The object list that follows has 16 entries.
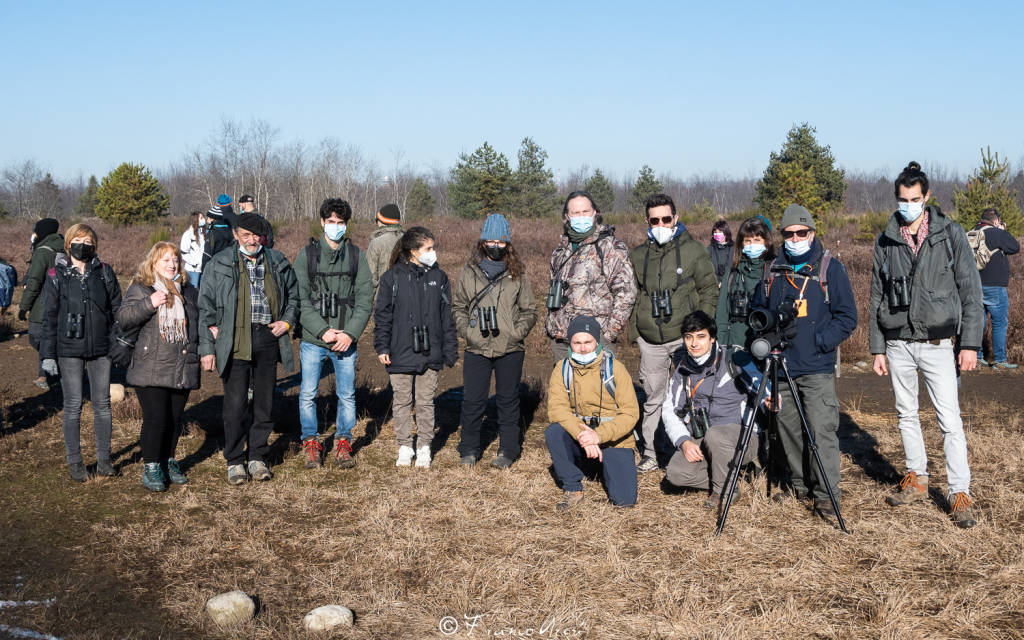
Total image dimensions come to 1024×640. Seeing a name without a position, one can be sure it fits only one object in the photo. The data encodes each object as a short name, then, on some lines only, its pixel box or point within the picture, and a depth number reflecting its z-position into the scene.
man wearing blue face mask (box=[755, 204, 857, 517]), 4.78
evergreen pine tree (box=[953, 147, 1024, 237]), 18.81
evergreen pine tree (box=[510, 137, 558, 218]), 34.28
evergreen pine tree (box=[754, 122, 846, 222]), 28.16
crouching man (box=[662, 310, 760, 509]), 5.12
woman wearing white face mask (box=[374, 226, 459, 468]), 5.95
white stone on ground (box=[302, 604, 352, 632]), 3.60
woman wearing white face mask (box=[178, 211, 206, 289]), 9.80
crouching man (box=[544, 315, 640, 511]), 5.13
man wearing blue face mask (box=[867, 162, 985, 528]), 4.61
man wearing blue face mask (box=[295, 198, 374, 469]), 6.04
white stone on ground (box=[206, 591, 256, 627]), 3.66
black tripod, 4.55
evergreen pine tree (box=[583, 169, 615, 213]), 42.19
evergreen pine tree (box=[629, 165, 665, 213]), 38.53
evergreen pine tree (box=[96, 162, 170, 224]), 29.45
